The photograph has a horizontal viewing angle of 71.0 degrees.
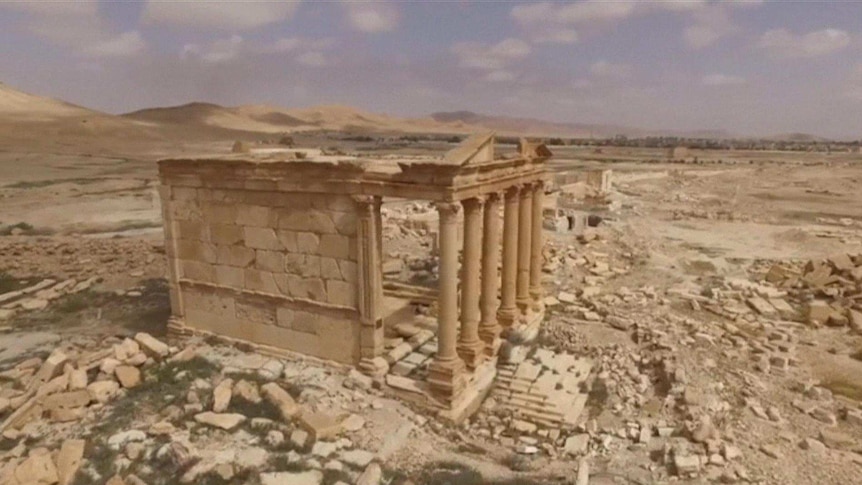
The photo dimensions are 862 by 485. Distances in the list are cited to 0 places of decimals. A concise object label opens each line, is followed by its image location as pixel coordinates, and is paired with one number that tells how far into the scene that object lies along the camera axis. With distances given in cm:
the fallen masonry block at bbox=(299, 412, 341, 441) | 928
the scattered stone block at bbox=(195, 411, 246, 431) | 955
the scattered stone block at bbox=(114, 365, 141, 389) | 1106
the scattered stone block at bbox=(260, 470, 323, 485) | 824
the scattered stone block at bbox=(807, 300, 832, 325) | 1545
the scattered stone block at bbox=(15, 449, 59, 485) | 812
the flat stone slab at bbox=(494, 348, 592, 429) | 1088
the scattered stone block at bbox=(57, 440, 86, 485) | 843
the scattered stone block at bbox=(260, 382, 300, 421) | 980
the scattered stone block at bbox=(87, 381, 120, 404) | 1061
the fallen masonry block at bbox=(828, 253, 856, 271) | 1786
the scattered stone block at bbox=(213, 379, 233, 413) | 1003
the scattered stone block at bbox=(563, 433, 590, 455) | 976
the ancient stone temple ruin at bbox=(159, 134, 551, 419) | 1051
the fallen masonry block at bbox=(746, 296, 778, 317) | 1620
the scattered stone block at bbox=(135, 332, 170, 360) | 1200
